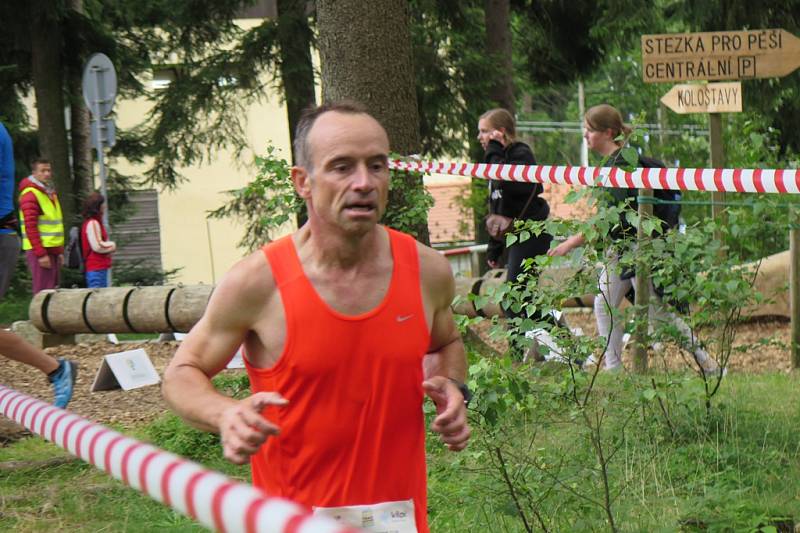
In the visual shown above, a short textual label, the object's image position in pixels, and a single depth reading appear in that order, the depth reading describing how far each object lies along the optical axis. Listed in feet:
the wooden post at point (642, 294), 42.78
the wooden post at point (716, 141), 47.42
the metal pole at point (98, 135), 67.36
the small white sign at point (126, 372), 47.95
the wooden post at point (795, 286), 46.58
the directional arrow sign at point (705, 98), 46.94
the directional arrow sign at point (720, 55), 46.09
